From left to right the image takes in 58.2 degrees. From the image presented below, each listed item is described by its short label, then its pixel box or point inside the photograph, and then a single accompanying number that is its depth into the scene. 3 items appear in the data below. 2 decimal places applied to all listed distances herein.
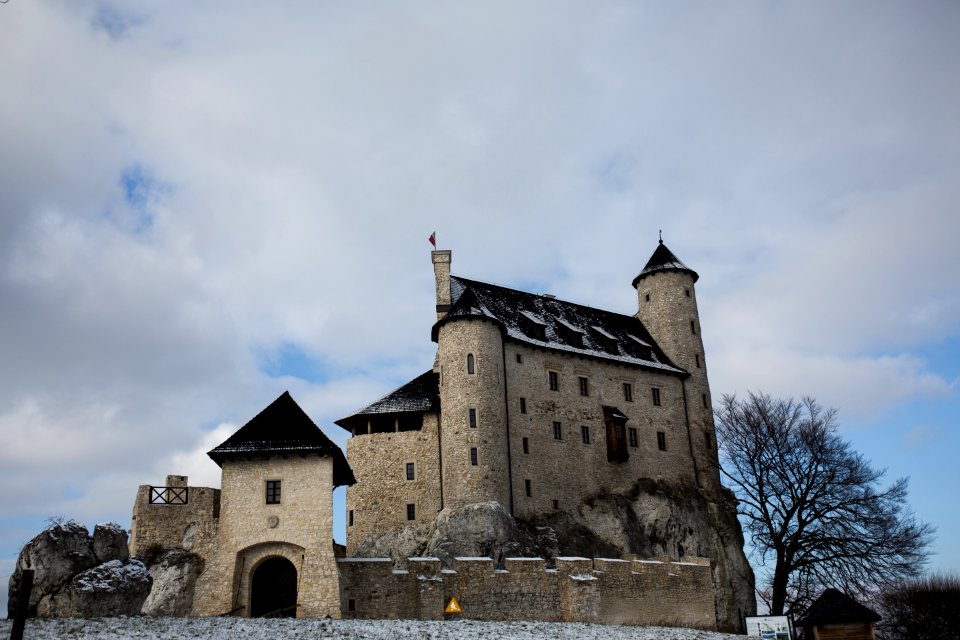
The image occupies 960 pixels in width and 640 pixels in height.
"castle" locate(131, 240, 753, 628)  28.11
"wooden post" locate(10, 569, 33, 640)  16.19
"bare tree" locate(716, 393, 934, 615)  41.75
